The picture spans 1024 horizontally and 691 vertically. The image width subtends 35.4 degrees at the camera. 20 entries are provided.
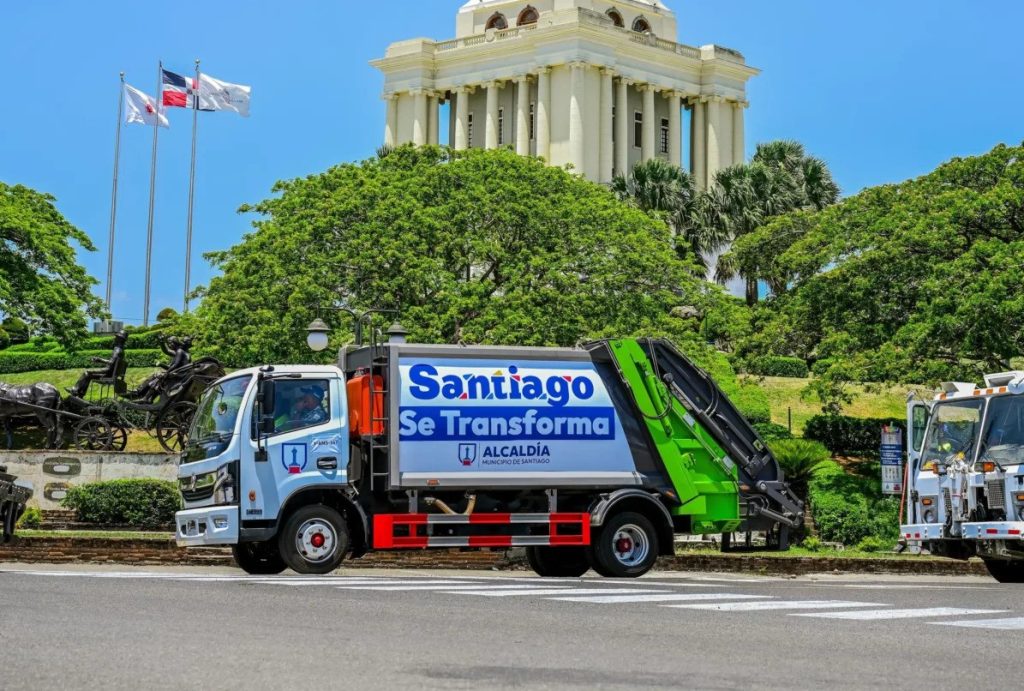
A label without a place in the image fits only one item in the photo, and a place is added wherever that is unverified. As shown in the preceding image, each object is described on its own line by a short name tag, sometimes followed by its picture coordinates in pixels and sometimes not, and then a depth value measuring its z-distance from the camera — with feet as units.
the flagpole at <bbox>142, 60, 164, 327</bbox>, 271.69
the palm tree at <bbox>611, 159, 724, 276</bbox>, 228.84
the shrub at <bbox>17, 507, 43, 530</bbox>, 102.01
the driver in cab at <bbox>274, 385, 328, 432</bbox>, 60.34
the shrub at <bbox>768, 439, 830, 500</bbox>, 101.14
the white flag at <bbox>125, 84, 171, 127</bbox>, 253.03
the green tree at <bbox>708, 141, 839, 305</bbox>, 231.50
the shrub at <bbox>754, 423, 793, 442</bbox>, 130.62
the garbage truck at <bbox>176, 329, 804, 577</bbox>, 59.72
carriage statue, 119.75
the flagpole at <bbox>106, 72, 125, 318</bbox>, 273.95
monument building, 297.74
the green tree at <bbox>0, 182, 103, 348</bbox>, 150.20
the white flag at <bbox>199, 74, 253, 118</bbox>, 256.52
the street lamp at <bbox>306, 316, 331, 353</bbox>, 92.17
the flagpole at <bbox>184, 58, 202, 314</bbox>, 256.11
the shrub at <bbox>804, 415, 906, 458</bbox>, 135.64
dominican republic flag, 252.42
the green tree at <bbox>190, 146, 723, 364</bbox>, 133.39
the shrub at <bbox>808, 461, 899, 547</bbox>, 102.37
